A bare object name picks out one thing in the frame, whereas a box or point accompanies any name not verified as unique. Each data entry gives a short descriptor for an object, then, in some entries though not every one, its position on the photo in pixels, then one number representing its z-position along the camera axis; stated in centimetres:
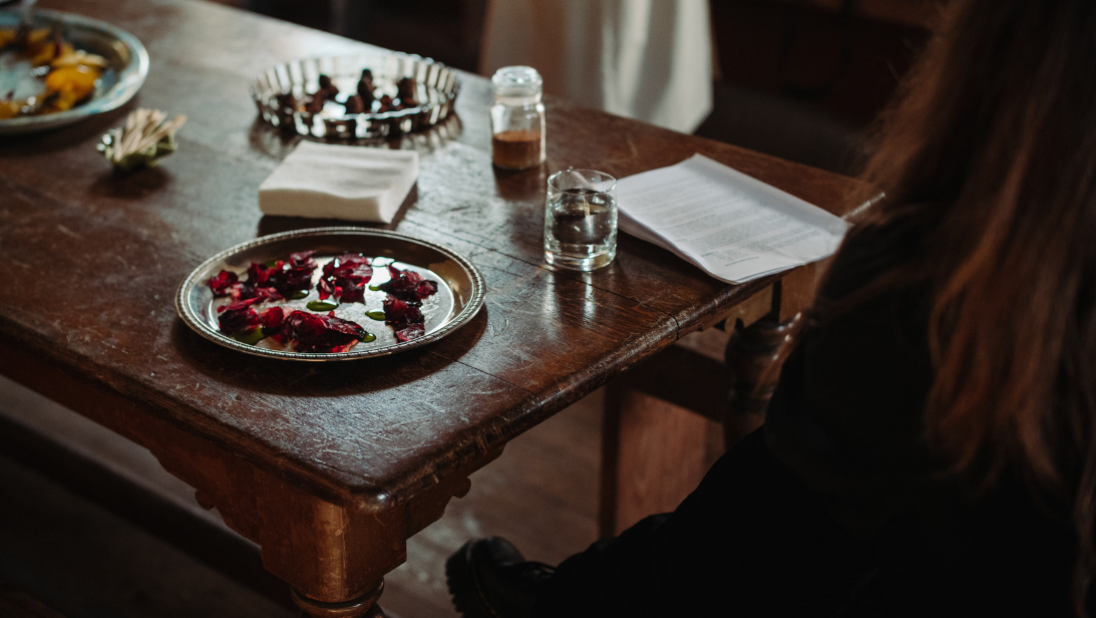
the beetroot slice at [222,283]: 99
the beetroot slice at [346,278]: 100
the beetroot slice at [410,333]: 92
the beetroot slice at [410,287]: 99
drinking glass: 104
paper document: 106
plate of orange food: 147
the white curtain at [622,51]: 238
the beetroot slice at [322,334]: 90
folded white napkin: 116
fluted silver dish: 142
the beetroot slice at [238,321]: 93
